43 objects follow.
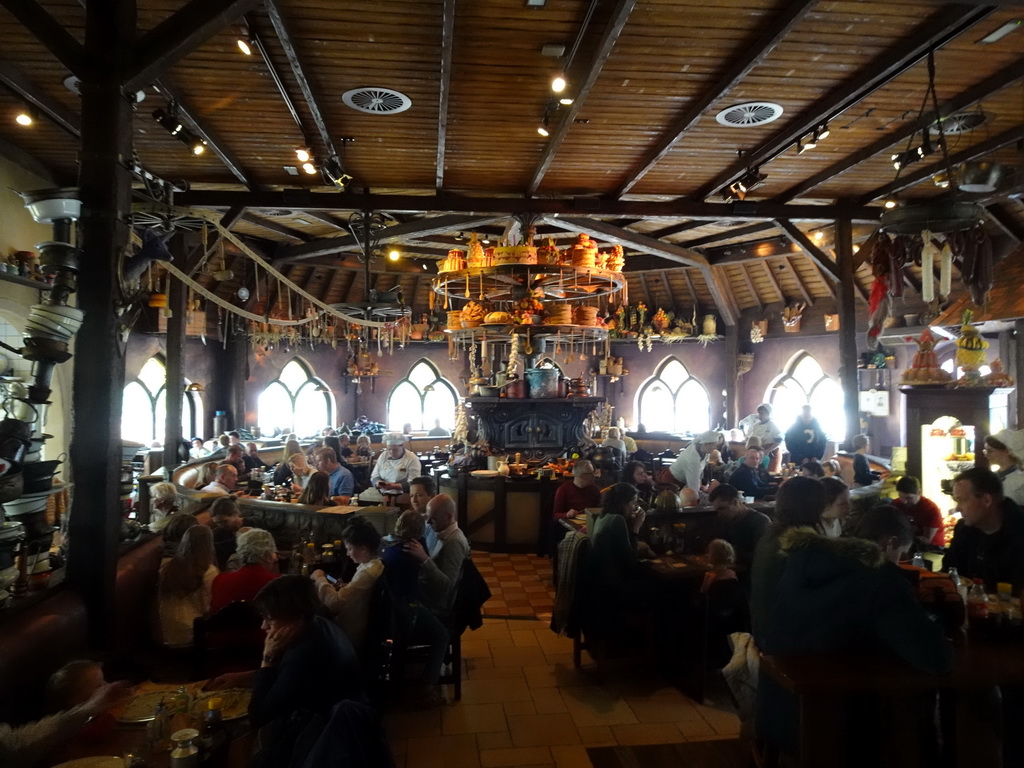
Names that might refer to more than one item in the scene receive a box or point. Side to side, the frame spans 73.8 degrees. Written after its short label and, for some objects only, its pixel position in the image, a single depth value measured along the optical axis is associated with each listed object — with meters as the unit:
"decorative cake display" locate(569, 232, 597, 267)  8.58
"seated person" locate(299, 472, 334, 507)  6.44
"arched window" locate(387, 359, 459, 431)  17.43
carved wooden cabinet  11.02
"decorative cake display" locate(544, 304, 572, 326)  9.37
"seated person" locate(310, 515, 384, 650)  3.93
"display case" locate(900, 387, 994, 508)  6.66
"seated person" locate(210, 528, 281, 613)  3.93
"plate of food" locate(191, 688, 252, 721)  2.87
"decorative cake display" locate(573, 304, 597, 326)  9.63
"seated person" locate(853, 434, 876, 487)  8.01
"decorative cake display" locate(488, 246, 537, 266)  8.31
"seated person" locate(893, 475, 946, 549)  5.70
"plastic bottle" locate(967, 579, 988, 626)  3.16
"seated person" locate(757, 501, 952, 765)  2.65
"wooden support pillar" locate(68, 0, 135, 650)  3.82
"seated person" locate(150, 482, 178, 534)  6.43
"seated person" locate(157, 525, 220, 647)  4.12
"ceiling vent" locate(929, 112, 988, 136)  6.33
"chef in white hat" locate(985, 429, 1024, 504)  5.18
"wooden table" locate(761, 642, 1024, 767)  2.60
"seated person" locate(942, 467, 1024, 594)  3.76
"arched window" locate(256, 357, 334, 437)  15.85
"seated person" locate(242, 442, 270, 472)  9.83
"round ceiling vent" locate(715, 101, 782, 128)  6.14
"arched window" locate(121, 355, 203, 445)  12.81
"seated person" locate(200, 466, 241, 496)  7.50
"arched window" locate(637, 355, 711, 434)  17.16
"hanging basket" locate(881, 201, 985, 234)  4.22
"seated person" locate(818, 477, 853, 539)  4.16
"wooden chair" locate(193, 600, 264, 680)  3.52
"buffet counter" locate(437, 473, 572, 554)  8.95
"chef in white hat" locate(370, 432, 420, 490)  8.62
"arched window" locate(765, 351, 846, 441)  14.56
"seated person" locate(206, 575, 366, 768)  2.59
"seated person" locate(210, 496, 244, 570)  5.23
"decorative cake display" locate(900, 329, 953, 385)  6.95
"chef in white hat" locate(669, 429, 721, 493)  8.02
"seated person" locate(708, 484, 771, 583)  5.11
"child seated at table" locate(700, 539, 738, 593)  4.61
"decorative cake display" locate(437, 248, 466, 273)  8.95
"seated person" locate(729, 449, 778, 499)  7.61
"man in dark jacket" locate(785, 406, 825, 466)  9.63
